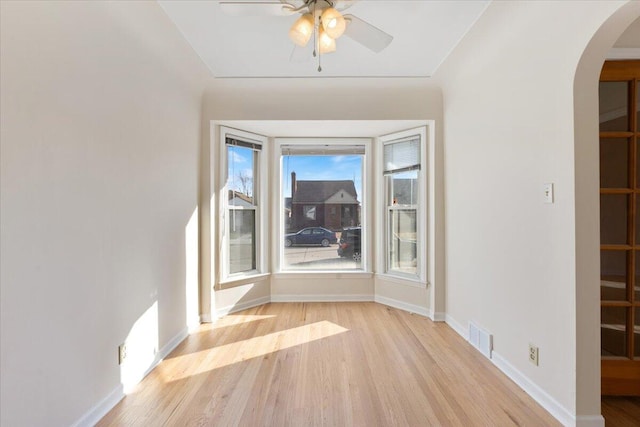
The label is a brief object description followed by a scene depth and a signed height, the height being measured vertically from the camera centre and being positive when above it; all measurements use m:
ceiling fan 1.54 +1.08
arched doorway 1.59 -0.14
